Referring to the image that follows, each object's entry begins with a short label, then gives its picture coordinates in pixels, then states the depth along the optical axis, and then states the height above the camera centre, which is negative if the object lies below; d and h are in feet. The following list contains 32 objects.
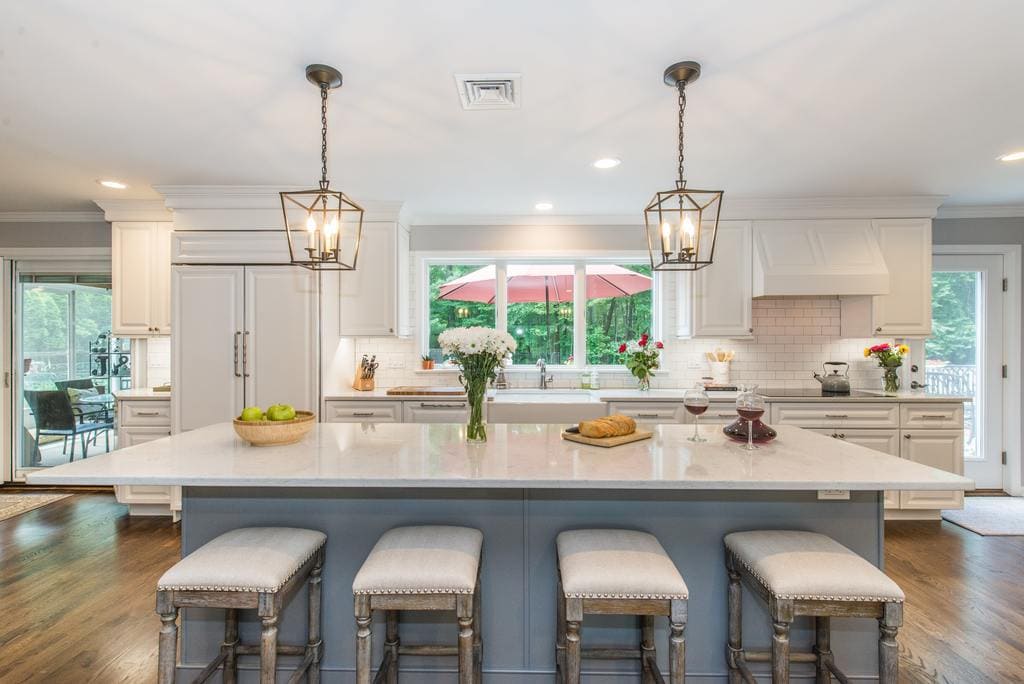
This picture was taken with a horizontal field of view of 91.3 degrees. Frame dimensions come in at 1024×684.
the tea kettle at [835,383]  12.83 -1.03
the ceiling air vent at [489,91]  7.07 +3.75
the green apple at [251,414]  6.62 -0.95
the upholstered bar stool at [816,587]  4.87 -2.41
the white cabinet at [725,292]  13.34 +1.37
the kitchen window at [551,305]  15.42 +1.19
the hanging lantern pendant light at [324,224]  6.49 +1.59
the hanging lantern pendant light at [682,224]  6.33 +1.56
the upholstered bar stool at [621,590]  4.88 -2.41
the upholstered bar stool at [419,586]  4.99 -2.42
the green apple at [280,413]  6.69 -0.94
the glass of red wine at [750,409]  6.60 -0.87
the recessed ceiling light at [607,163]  10.25 +3.75
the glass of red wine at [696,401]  6.57 -0.77
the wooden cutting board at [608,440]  6.73 -1.33
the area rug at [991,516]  11.72 -4.35
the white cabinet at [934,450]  12.14 -2.60
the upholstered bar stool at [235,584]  5.01 -2.43
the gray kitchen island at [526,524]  6.24 -2.30
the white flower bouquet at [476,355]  6.52 -0.16
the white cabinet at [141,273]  13.29 +1.87
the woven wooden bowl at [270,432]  6.50 -1.16
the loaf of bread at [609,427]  6.86 -1.17
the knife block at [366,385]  14.05 -1.17
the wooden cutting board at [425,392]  12.98 -1.29
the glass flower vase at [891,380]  13.24 -0.99
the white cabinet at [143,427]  12.59 -2.12
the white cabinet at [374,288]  13.23 +1.47
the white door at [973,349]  14.32 -0.18
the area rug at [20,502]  12.86 -4.32
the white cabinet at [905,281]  13.01 +1.61
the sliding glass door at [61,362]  15.15 -0.58
